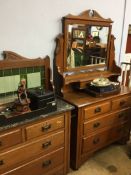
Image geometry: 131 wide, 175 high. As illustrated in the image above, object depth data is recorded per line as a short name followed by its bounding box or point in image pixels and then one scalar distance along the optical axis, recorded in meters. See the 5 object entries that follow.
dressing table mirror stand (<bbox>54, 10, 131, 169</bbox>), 1.99
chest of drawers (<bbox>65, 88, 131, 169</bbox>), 1.94
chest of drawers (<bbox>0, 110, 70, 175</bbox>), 1.51
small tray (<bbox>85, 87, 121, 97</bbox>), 2.06
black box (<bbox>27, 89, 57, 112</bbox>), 1.62
